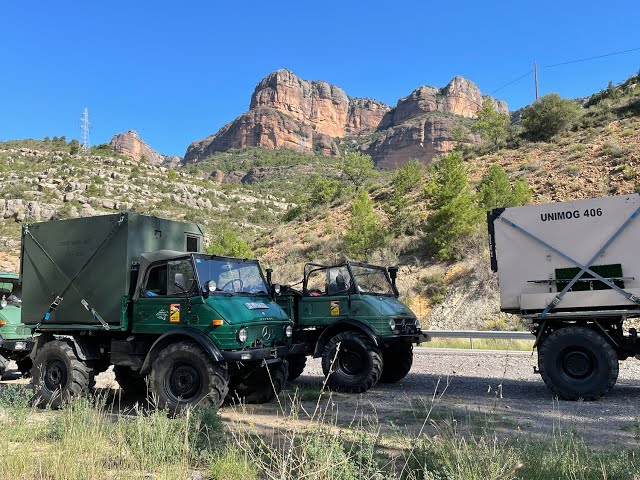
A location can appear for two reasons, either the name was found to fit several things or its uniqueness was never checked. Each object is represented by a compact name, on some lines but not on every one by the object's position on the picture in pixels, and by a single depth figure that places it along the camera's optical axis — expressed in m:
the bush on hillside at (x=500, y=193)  26.81
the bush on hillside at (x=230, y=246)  32.29
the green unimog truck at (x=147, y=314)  6.98
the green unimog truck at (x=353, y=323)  9.08
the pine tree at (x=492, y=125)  43.91
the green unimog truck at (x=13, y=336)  10.00
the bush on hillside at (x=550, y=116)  39.75
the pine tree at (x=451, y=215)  26.44
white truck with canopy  8.02
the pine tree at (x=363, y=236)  30.06
